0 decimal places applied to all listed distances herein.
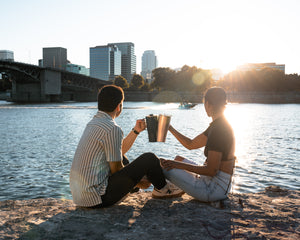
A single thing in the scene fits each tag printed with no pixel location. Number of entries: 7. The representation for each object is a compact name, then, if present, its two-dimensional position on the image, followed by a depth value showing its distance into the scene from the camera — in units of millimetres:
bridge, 76938
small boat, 61400
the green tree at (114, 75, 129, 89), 116238
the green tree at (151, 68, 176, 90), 107438
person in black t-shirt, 3332
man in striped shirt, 3125
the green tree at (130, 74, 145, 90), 117438
